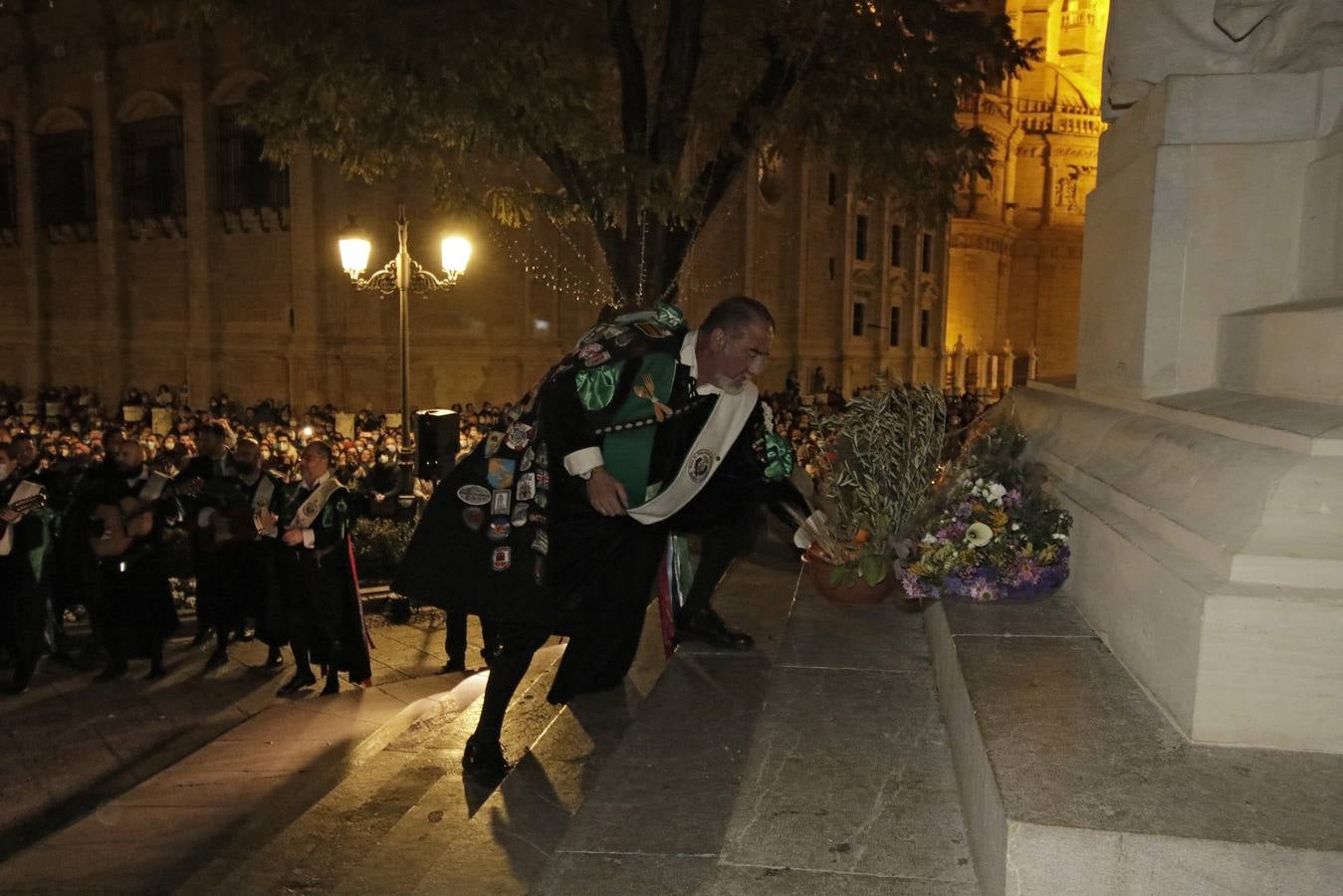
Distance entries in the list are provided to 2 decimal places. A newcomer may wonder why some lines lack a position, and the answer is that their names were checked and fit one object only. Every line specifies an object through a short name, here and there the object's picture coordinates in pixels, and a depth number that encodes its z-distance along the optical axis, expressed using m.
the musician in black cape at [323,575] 7.45
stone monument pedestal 2.59
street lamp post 12.61
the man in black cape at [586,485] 4.21
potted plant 4.73
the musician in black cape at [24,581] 7.54
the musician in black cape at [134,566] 7.84
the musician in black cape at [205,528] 8.43
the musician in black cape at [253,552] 7.94
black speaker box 10.13
